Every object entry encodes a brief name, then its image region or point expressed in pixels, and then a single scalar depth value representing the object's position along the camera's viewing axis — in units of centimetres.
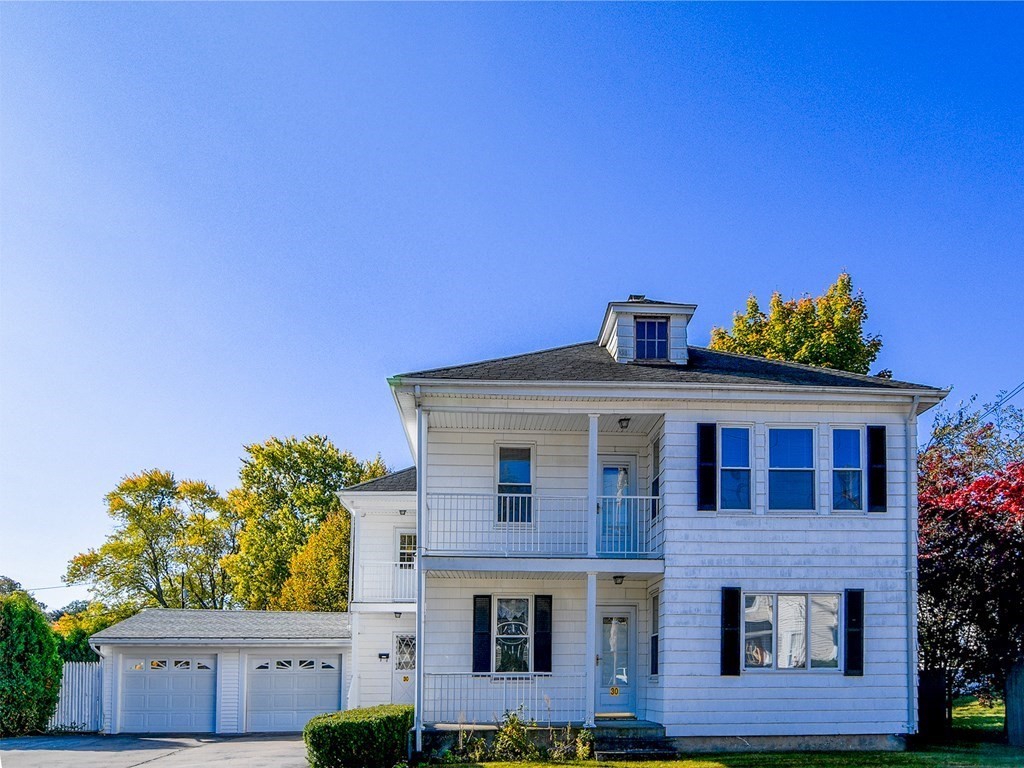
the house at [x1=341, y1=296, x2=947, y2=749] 1745
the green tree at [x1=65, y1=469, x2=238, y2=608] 5162
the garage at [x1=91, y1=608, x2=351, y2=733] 2655
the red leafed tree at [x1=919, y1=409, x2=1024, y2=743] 1903
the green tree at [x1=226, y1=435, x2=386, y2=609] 4747
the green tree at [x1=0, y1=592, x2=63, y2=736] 2630
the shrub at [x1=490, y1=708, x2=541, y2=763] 1664
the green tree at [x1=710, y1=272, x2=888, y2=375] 3244
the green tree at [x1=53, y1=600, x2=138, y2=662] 3073
